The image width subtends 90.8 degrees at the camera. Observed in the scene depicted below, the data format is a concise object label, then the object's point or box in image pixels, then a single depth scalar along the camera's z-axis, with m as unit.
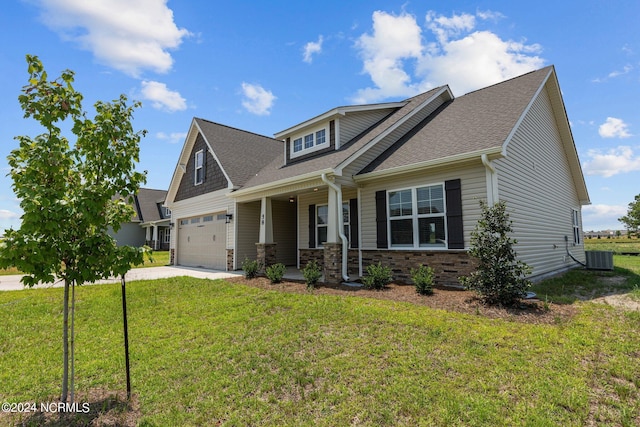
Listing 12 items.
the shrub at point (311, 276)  8.48
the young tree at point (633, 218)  40.71
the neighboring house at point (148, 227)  29.96
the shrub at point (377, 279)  7.89
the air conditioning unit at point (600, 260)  11.62
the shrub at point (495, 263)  5.96
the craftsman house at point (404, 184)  8.17
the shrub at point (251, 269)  10.41
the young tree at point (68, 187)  2.88
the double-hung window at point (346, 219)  11.01
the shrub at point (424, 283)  7.04
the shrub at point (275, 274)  9.28
